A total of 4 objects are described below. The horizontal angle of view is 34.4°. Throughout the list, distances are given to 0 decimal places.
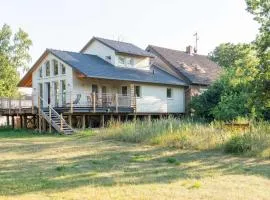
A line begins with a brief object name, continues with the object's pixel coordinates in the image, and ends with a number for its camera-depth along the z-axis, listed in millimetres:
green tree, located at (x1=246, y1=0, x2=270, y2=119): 19016
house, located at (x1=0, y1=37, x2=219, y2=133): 29125
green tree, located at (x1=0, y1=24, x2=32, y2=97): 54250
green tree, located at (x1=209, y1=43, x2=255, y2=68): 68262
